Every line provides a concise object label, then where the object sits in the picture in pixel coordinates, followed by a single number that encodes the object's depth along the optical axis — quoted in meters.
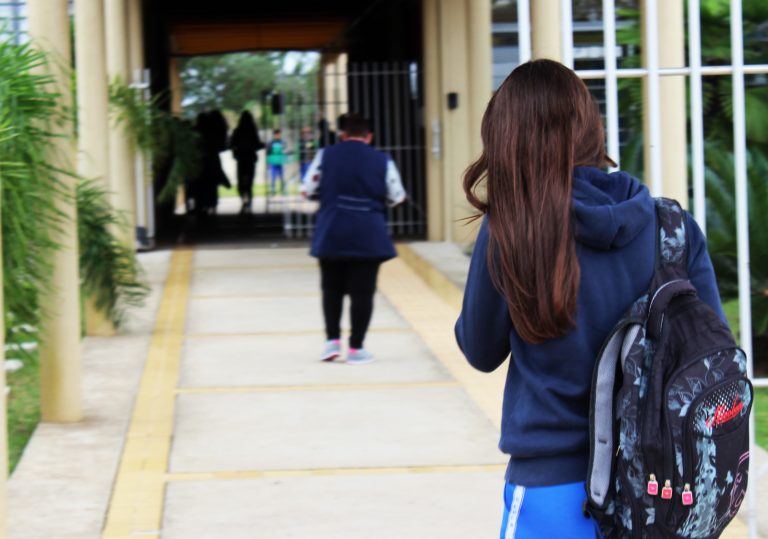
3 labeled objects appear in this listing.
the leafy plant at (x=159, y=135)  12.41
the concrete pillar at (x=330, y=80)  16.25
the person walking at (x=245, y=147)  22.27
